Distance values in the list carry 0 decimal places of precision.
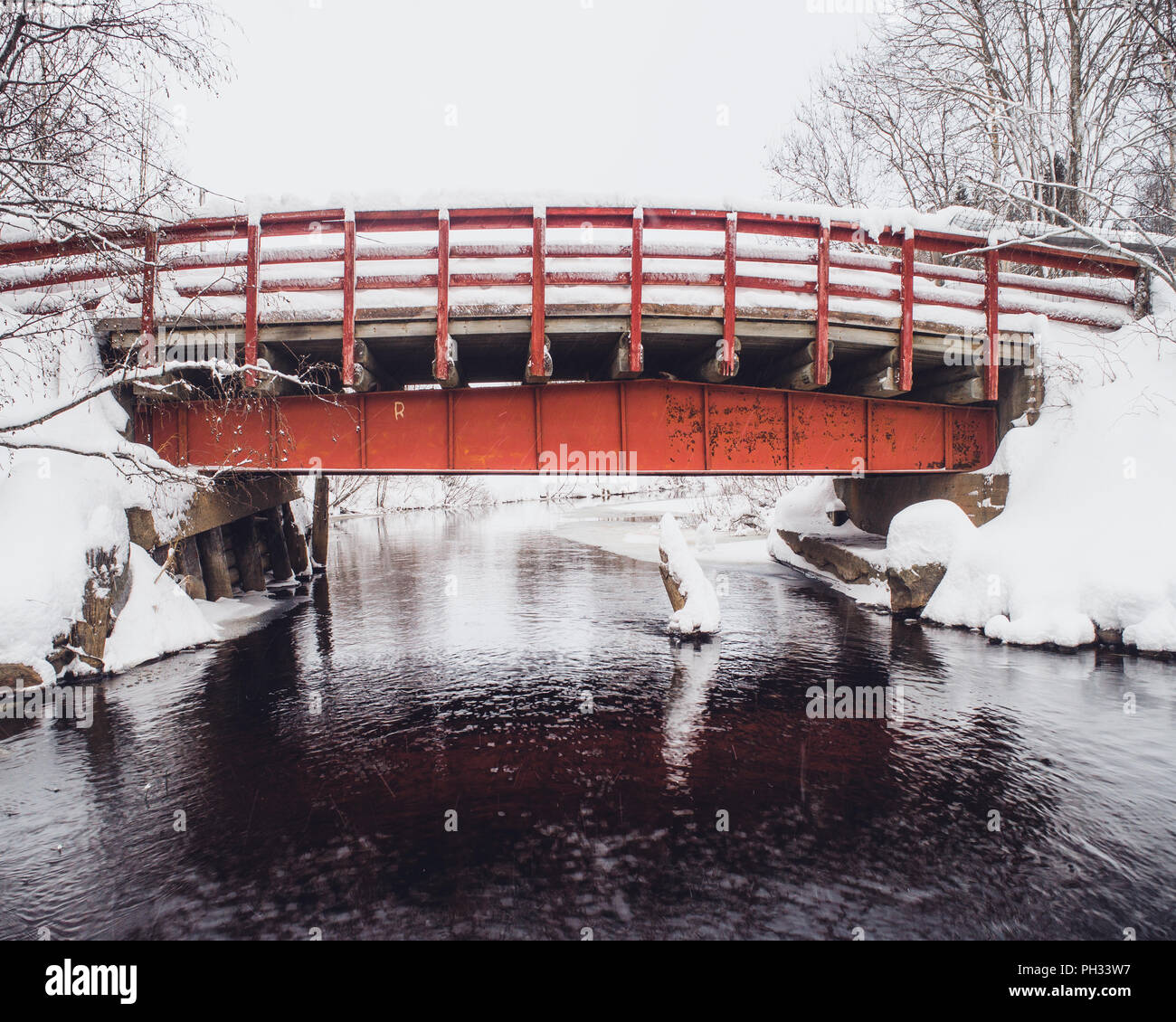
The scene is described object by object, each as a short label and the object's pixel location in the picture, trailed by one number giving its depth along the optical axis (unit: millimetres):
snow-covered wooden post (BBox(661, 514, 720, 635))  10672
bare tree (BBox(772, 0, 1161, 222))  14727
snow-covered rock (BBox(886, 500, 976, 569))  10617
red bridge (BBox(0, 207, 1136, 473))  8453
